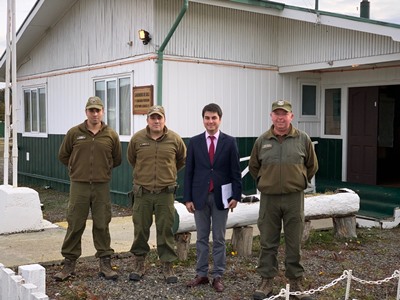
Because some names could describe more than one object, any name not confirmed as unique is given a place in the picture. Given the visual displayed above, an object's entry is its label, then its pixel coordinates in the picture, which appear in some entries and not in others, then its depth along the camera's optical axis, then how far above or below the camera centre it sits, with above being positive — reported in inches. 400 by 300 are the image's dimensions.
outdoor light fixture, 371.6 +61.8
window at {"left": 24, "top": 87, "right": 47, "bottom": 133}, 536.4 +13.7
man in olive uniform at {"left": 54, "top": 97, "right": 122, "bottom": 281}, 220.5 -25.5
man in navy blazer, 211.0 -24.0
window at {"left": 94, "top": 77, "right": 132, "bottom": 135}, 406.9 +17.6
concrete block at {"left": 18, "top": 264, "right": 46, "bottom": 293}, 147.6 -42.5
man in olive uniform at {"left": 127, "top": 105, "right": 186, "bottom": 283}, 216.7 -25.7
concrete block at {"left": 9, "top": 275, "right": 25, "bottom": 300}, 143.6 -44.9
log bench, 252.5 -48.8
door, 439.5 -8.5
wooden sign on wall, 374.0 +18.2
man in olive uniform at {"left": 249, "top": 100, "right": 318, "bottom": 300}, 199.8 -24.7
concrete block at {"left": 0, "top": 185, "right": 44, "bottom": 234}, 297.4 -49.5
